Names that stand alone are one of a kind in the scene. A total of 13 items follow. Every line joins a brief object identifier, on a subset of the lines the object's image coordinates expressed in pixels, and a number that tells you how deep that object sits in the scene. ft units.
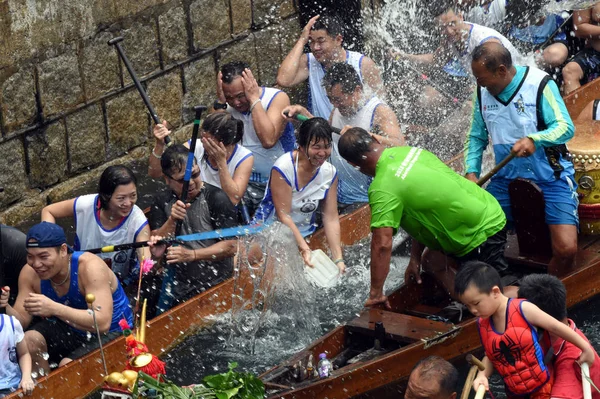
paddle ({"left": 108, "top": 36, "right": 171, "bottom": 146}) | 49.67
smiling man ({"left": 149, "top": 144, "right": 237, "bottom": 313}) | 44.51
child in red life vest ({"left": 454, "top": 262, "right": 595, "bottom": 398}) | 33.52
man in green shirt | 39.40
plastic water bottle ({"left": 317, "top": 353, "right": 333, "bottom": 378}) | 38.72
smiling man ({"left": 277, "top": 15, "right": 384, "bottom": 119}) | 53.16
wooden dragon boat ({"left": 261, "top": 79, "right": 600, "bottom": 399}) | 38.62
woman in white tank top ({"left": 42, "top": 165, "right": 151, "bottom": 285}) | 42.73
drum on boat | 45.80
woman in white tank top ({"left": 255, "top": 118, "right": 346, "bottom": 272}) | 45.49
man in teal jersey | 42.34
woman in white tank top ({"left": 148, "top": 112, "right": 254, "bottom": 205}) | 46.23
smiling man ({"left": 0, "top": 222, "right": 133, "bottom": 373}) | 39.16
